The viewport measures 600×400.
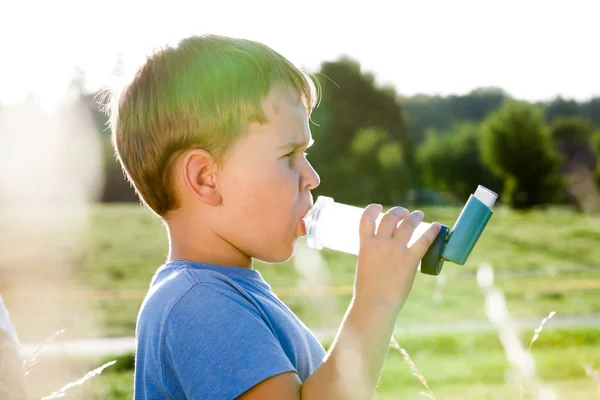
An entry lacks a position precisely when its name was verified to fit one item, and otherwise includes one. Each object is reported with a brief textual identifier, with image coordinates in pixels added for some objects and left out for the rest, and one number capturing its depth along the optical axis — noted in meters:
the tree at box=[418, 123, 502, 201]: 61.72
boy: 0.83
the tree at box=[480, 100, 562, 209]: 47.81
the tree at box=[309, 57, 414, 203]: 38.90
